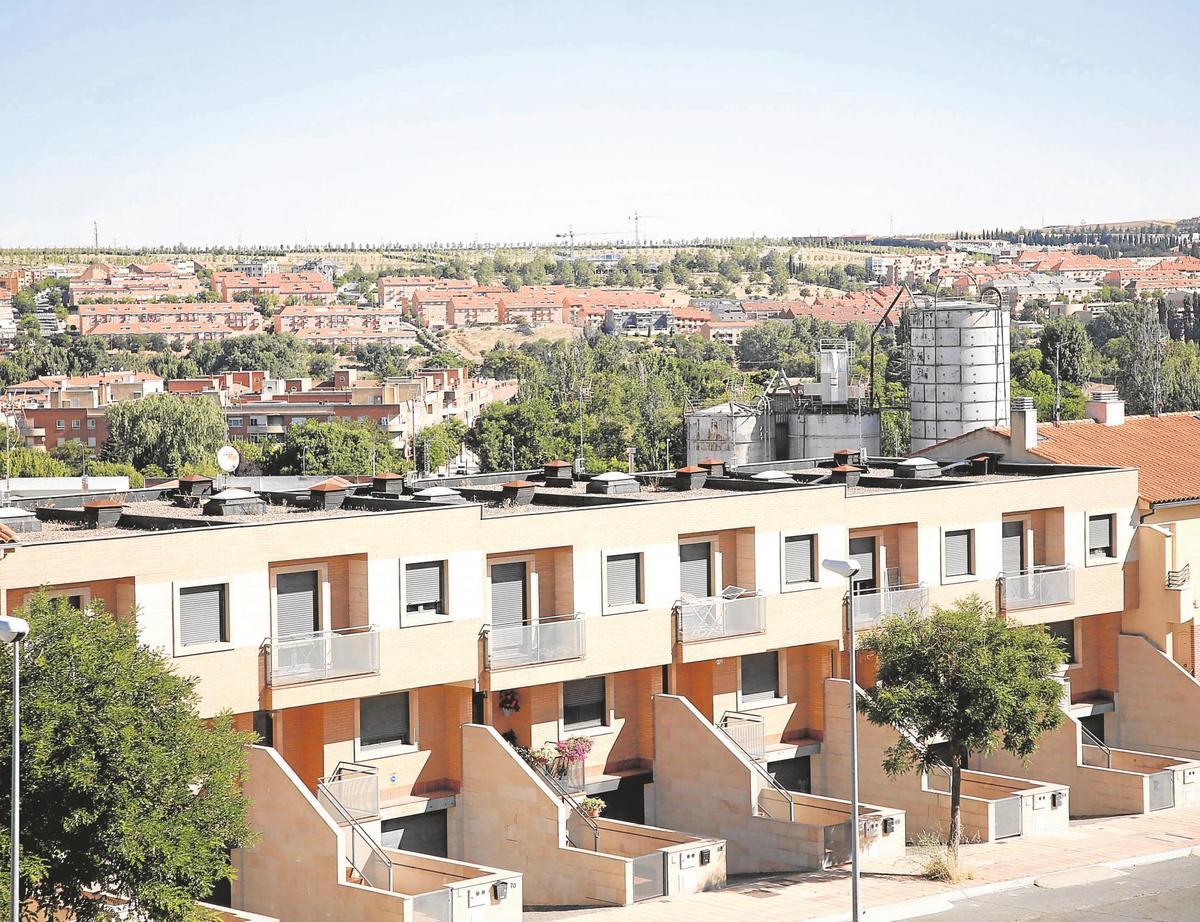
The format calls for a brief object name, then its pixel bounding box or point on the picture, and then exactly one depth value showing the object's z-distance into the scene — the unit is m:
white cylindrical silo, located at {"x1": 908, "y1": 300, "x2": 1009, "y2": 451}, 71.12
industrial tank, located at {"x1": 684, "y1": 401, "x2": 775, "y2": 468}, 81.12
